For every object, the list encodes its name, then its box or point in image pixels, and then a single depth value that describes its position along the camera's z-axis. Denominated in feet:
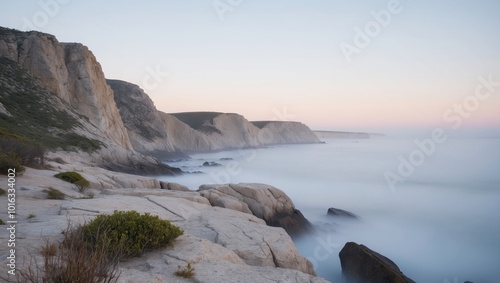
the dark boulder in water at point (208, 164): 194.77
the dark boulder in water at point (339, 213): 82.84
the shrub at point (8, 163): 42.14
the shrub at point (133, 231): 20.59
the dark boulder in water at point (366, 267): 43.24
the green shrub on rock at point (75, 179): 50.31
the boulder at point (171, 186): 70.49
